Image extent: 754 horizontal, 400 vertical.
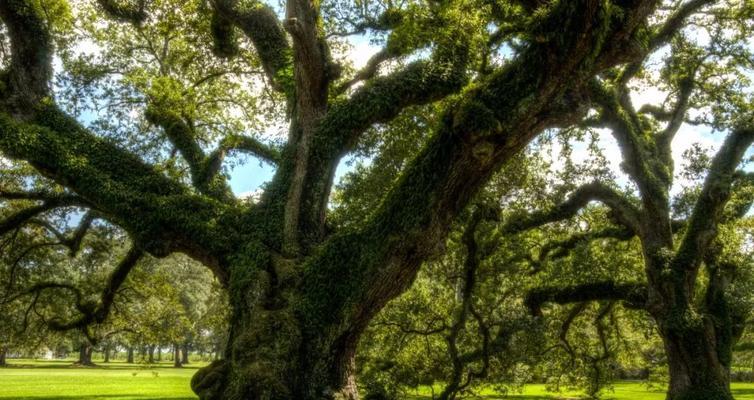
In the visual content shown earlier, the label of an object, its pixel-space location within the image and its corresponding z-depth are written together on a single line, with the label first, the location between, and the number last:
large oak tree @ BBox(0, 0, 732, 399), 6.29
